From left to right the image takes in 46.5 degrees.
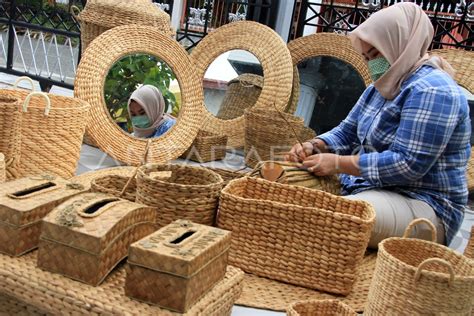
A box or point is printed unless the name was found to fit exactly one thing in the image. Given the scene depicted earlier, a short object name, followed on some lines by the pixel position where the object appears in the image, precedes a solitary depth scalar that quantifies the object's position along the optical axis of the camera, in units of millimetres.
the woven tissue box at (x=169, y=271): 1484
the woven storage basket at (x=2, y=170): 2355
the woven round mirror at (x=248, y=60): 4566
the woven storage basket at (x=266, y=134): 4078
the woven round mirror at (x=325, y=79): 4781
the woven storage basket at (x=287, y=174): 2680
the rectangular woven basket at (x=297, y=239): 2217
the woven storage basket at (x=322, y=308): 1964
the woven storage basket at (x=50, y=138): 2818
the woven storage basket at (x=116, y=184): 2350
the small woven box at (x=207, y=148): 4203
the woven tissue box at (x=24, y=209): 1647
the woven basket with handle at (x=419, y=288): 1784
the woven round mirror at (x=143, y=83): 3660
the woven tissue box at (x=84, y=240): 1541
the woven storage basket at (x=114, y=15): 4086
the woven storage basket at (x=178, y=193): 2135
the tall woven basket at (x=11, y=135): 2547
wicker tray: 1486
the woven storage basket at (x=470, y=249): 2633
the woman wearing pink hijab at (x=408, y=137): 2482
